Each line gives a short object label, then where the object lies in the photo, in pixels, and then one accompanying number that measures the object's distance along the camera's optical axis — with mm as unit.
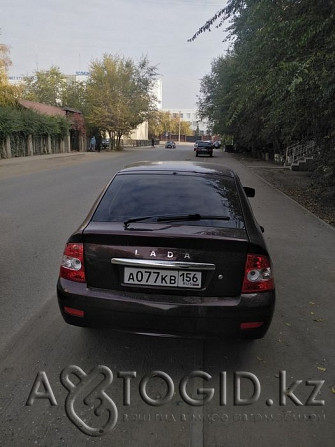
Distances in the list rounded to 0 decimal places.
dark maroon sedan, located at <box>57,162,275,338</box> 2945
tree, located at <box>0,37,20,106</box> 29609
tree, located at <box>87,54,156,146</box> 49219
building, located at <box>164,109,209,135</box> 165450
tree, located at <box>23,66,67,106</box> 63156
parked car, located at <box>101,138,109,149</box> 56578
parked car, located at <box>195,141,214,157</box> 39097
